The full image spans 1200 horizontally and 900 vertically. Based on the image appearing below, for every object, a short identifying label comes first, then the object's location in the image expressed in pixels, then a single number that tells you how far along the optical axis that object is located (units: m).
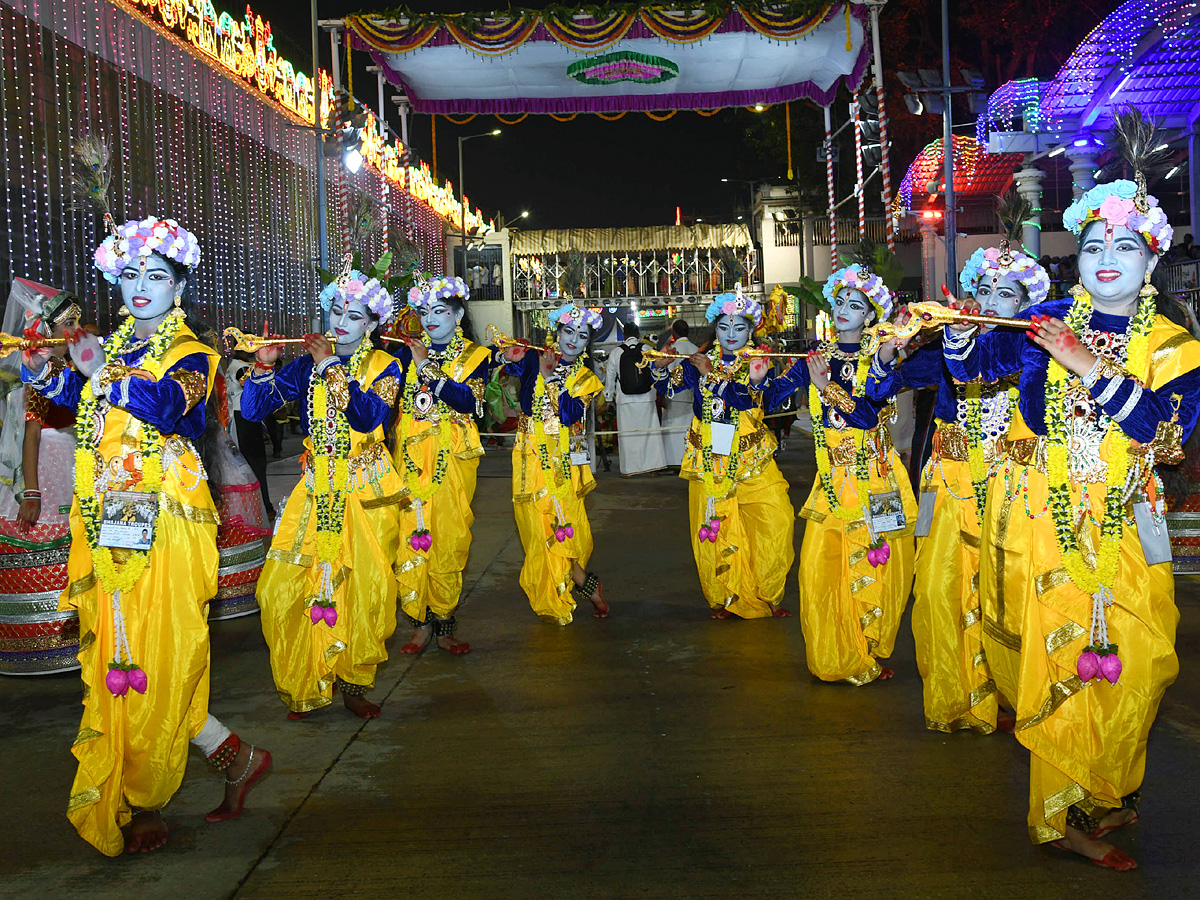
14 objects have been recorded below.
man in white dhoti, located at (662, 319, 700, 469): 13.35
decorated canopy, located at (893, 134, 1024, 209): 17.86
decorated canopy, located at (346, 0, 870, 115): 9.48
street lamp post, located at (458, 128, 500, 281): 25.80
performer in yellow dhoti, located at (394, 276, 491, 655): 5.70
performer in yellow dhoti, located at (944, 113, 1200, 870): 3.10
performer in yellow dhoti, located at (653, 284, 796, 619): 6.17
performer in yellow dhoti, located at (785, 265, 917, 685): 4.89
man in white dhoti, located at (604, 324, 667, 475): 13.37
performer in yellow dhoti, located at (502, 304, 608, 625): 6.35
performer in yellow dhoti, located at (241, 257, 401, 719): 4.46
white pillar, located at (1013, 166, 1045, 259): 14.04
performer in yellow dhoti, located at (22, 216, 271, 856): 3.32
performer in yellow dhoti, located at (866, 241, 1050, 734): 4.05
